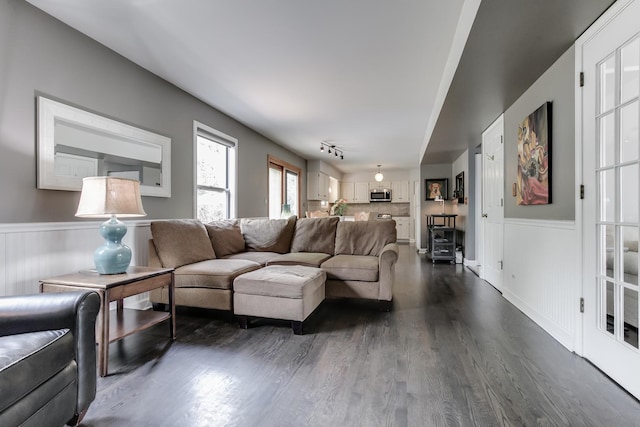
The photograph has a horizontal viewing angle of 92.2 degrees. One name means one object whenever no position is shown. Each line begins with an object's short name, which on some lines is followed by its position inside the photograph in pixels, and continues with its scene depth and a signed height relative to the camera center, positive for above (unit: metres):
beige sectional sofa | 2.75 -0.47
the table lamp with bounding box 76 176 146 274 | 2.08 +0.03
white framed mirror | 2.28 +0.55
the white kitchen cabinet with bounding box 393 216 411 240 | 10.44 -0.48
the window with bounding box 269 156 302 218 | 6.39 +0.58
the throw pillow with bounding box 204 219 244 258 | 3.62 -0.30
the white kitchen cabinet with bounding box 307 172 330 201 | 8.03 +0.69
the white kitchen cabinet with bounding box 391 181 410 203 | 10.46 +0.68
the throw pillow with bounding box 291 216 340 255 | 3.95 -0.31
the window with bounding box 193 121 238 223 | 4.14 +0.57
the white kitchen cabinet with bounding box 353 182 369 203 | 10.76 +0.70
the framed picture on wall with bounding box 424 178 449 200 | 7.24 +0.54
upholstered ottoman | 2.46 -0.69
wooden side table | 1.85 -0.52
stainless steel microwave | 10.44 +0.57
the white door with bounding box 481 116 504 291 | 3.79 +0.16
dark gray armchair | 1.06 -0.55
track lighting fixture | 6.50 +1.44
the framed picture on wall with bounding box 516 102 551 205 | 2.50 +0.47
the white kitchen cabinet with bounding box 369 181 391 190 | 10.59 +0.94
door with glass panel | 1.64 +0.12
